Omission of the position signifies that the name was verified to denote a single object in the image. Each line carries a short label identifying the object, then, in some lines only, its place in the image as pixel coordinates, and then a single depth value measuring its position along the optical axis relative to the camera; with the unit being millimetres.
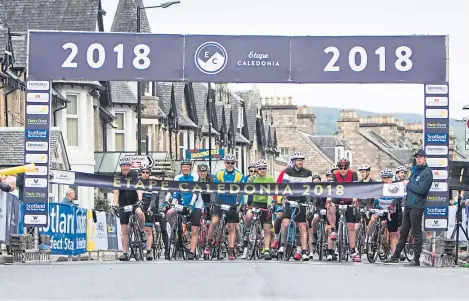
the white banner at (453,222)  24406
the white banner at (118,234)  30773
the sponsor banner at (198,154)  59481
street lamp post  42000
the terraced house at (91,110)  44156
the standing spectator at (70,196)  27953
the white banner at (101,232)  28766
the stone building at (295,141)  108375
